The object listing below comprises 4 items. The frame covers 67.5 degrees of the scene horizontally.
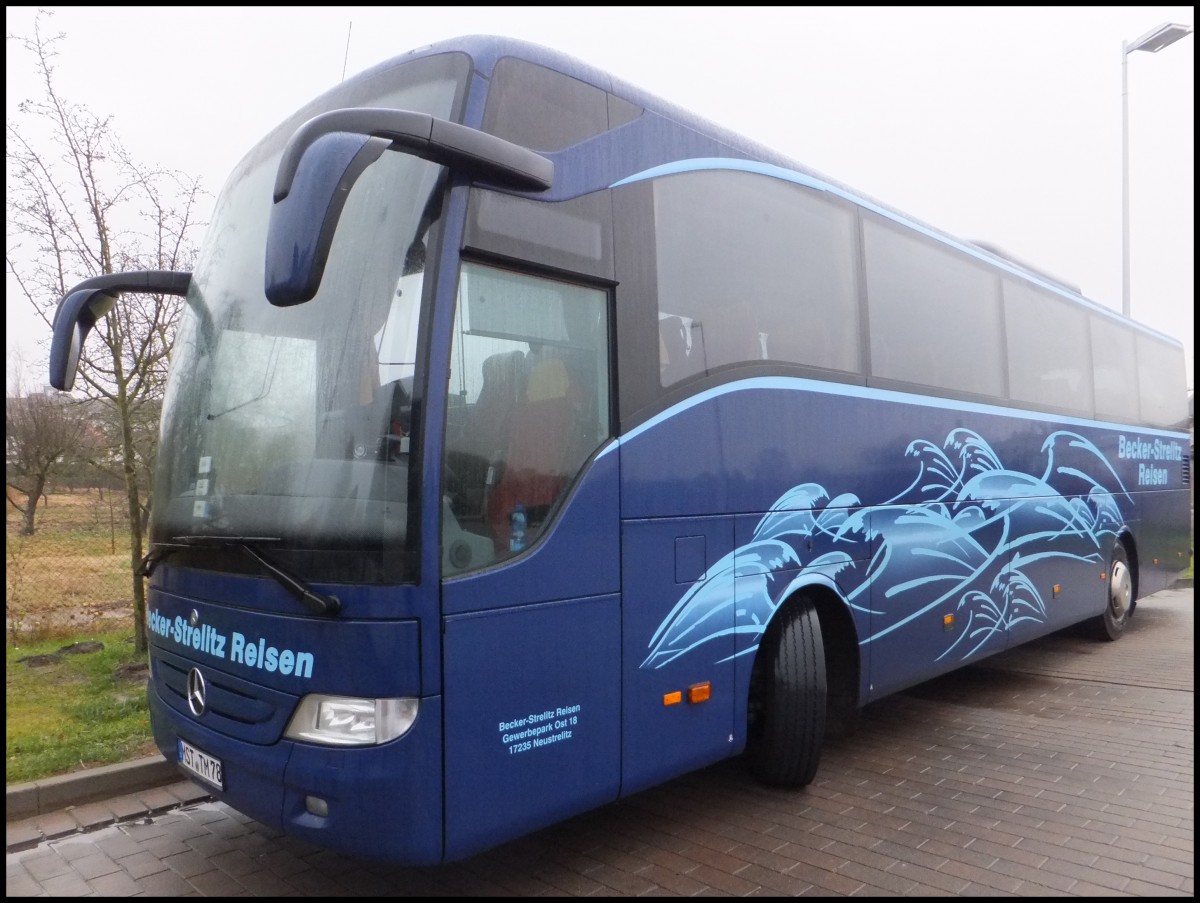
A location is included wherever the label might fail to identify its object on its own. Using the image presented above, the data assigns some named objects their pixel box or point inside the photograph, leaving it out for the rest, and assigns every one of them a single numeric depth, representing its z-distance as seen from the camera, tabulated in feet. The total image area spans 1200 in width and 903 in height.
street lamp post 56.13
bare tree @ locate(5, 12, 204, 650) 22.11
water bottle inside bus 11.72
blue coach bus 10.73
